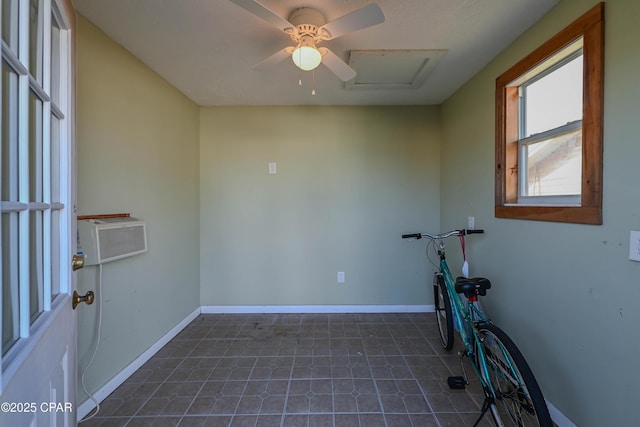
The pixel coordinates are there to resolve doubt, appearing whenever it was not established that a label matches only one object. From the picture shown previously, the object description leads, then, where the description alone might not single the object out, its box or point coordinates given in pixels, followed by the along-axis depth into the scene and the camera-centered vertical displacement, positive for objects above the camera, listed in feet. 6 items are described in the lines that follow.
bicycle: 3.97 -2.70
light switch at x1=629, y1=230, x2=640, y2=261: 3.60 -0.49
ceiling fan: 4.15 +3.10
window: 4.15 +1.55
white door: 2.12 -0.06
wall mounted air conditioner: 5.02 -0.61
